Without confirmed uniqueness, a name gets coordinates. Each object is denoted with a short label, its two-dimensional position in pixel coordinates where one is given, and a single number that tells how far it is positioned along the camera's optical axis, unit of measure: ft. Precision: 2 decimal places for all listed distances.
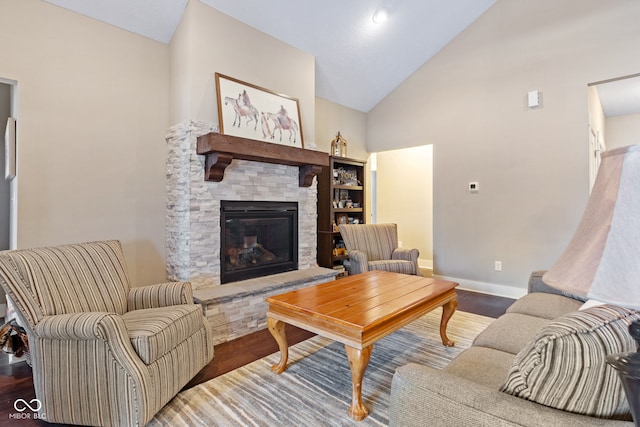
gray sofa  2.78
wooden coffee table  5.60
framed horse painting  10.38
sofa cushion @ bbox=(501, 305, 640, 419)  2.70
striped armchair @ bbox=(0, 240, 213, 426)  5.18
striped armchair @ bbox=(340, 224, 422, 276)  12.56
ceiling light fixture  12.01
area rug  5.53
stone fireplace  9.17
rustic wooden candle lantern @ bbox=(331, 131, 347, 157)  15.84
